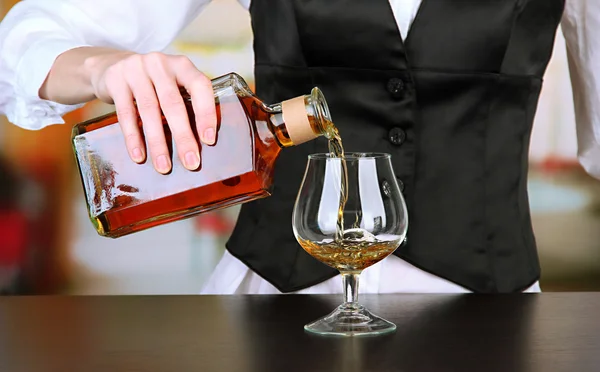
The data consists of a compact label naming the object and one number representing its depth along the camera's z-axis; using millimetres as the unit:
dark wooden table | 1033
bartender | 1416
